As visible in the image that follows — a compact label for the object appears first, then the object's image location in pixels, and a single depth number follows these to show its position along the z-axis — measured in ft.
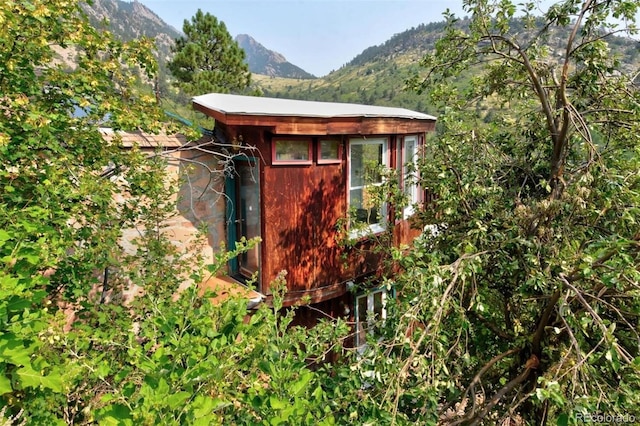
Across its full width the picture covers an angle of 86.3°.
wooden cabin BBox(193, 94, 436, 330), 19.24
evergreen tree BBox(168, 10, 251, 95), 69.41
